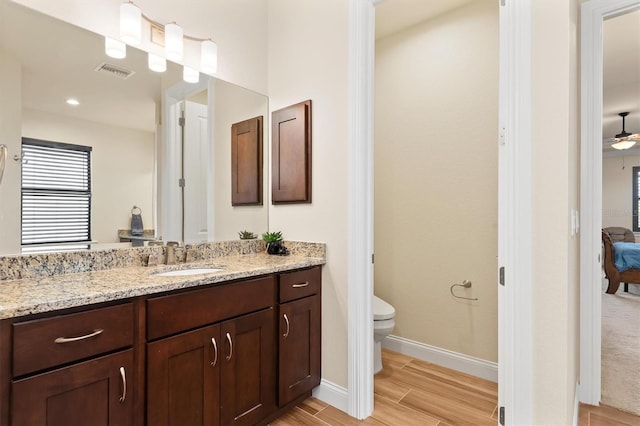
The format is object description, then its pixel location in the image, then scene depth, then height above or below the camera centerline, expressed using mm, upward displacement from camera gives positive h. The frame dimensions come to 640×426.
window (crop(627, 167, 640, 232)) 7469 +287
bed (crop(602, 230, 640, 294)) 4939 -757
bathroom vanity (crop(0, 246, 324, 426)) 1054 -543
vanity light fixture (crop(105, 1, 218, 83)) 1669 +955
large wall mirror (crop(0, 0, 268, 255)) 1472 +480
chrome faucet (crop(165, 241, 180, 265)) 1910 -234
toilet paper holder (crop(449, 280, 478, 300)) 2486 -554
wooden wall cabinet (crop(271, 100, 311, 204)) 2211 +417
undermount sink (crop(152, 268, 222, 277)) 1795 -322
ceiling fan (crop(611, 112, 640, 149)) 5282 +1210
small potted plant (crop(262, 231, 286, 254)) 2299 -198
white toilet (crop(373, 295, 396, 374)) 2363 -800
